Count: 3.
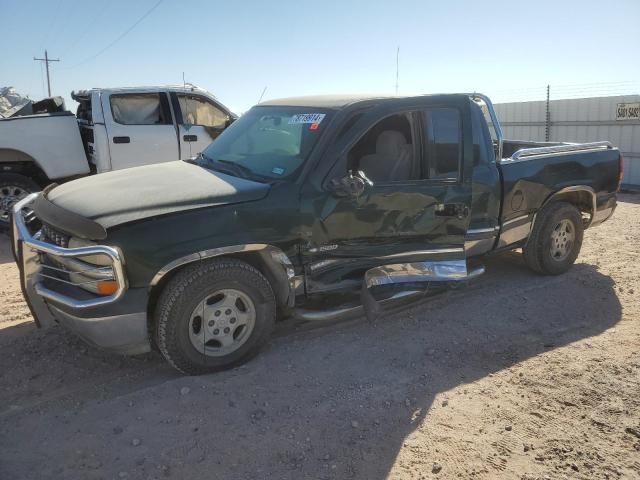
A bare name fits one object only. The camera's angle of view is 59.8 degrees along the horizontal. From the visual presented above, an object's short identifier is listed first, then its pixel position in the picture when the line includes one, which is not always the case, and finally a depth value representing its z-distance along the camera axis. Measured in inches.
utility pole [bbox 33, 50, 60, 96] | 1924.2
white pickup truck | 299.9
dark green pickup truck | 131.6
